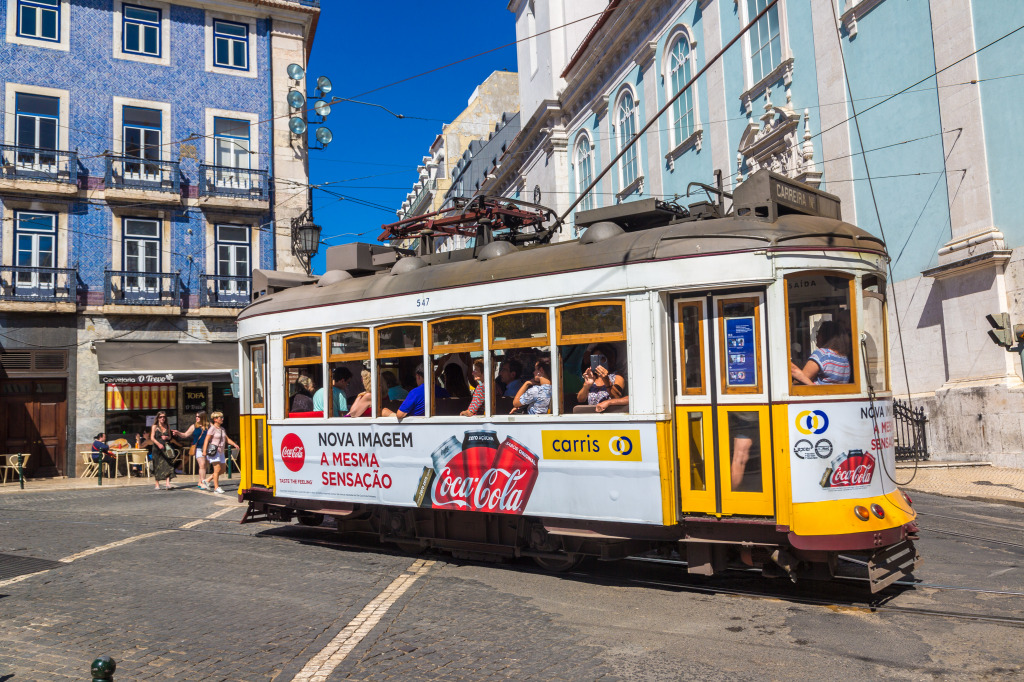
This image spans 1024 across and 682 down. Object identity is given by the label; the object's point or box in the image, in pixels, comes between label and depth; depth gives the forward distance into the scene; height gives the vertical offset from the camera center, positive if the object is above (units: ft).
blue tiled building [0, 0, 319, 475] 77.77 +21.15
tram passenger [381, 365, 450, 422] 29.78 +0.51
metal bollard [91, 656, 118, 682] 11.07 -3.06
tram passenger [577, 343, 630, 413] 24.84 +0.81
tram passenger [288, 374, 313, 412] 34.17 +1.03
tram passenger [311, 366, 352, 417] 32.71 +1.18
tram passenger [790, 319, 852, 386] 22.67 +1.05
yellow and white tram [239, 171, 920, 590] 22.44 +0.43
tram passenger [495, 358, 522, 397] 27.55 +1.10
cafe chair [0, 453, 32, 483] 70.93 -2.63
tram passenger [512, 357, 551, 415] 26.50 +0.60
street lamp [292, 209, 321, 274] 63.00 +13.33
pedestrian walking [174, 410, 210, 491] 62.34 -1.19
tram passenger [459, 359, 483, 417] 28.19 +0.68
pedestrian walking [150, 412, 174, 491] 62.80 -1.93
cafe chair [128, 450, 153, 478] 75.31 -2.74
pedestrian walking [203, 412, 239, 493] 60.39 -1.27
